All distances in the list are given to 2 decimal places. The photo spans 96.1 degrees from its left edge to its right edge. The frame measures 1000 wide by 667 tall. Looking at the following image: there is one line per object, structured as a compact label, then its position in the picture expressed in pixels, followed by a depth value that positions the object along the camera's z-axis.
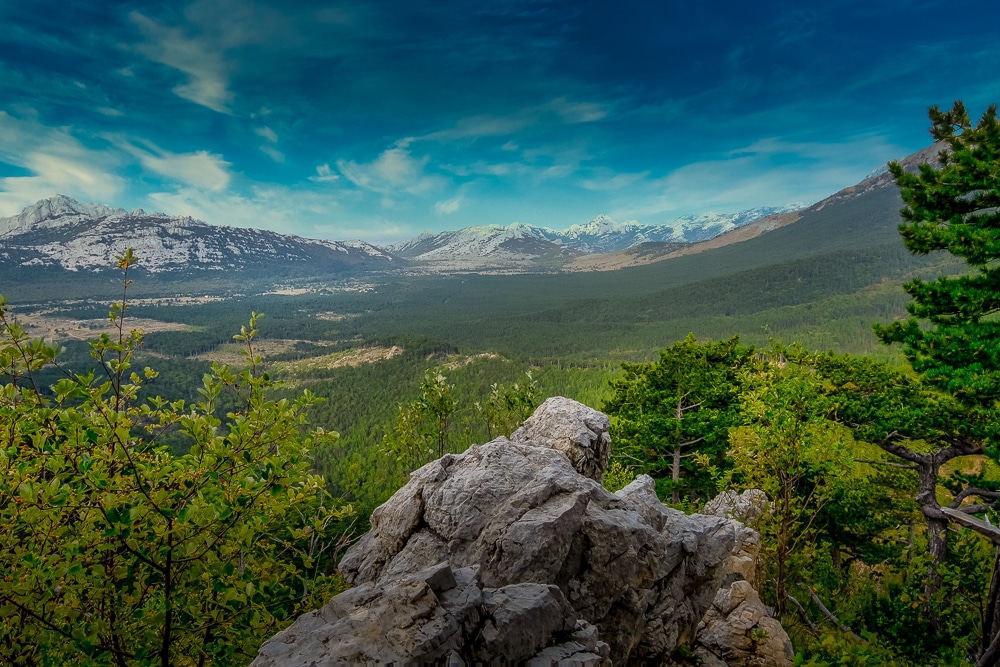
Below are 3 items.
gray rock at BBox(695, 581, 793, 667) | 12.77
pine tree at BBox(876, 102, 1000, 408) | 11.98
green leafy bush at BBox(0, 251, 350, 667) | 4.13
